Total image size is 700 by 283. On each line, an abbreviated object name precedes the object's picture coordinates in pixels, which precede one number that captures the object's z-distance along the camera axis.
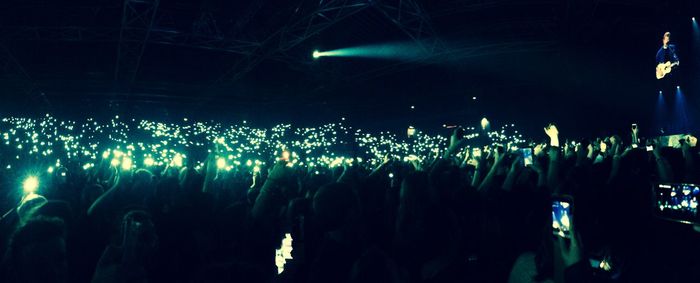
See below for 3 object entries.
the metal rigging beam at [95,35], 11.61
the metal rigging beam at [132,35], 10.62
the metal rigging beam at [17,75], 13.59
